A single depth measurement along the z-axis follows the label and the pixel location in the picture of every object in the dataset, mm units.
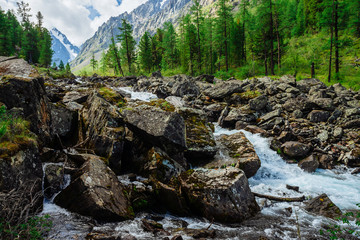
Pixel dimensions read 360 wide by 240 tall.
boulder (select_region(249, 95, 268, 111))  19828
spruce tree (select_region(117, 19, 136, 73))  59188
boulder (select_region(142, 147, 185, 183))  8734
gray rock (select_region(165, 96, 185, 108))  21406
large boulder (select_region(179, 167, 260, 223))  7059
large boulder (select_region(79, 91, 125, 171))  9102
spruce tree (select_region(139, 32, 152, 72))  64688
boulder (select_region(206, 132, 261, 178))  10742
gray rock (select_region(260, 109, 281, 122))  17741
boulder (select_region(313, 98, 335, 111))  17191
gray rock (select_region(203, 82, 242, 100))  23969
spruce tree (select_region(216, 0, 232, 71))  46062
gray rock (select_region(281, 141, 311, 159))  12852
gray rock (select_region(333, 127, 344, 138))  14338
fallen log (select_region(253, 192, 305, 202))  8766
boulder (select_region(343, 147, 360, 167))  12273
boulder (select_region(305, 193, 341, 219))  7660
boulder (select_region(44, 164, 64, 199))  6609
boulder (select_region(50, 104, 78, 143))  10141
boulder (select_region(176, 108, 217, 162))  11016
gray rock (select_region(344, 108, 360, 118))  15704
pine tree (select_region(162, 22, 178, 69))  63094
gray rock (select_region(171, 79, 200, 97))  27062
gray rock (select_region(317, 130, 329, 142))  14367
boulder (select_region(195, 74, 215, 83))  39216
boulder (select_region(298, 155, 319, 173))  11891
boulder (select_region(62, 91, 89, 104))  14173
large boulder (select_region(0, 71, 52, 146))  7492
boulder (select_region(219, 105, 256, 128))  18688
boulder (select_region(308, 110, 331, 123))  16719
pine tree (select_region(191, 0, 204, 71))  48438
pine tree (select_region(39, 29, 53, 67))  69188
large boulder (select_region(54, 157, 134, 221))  5969
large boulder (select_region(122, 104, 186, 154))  9336
